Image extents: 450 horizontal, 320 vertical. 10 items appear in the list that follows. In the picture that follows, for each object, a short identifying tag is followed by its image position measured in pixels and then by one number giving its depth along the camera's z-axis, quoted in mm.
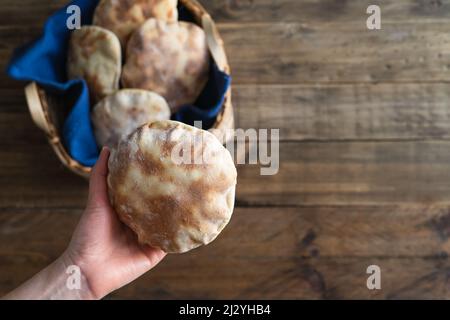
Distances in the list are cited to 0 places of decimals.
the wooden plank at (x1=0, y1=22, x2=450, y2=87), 1433
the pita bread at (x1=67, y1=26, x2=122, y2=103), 1207
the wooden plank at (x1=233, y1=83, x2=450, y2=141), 1420
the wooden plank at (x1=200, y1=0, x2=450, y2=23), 1432
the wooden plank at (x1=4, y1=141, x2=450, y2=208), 1386
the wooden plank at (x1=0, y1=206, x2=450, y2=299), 1383
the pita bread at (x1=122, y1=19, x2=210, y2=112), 1211
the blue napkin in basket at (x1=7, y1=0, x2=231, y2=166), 1177
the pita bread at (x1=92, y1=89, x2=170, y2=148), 1180
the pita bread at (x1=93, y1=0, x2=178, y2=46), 1223
